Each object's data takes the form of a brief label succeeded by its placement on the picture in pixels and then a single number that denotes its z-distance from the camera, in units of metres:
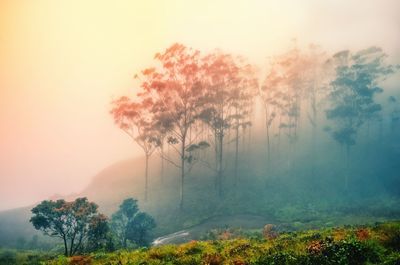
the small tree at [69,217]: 22.73
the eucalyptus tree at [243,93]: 57.94
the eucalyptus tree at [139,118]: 54.91
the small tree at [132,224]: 31.16
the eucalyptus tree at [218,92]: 54.03
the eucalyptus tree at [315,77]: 68.31
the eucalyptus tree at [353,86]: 59.06
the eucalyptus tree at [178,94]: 50.69
